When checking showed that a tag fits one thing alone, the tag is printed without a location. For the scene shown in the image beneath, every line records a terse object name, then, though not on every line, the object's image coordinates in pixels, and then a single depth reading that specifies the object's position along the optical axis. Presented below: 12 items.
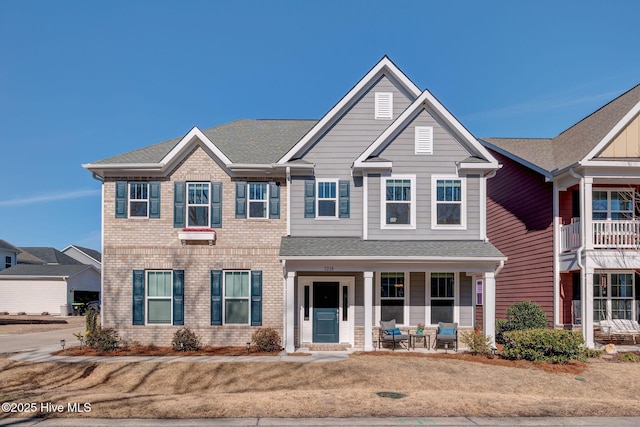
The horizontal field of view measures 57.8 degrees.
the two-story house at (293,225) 19.30
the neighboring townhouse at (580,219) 19.25
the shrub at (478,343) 17.47
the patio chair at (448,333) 18.55
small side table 19.02
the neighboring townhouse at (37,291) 48.19
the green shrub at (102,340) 18.28
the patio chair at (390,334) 18.56
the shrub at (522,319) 19.55
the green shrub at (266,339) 18.42
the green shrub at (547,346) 16.48
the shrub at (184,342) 18.62
